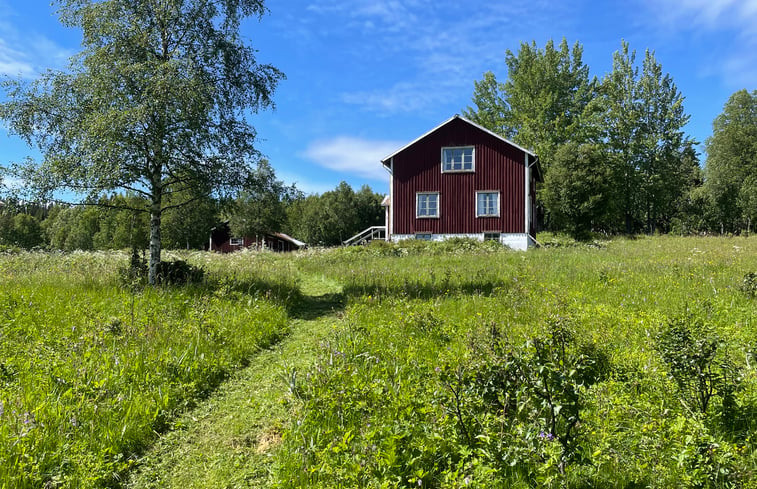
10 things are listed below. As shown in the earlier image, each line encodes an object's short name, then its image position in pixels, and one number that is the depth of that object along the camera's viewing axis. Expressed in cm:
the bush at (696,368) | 342
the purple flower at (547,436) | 275
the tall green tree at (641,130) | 4519
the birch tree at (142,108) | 970
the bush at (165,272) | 1034
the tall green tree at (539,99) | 4300
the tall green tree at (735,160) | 4169
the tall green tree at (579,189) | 3356
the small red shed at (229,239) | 6166
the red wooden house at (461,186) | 2759
